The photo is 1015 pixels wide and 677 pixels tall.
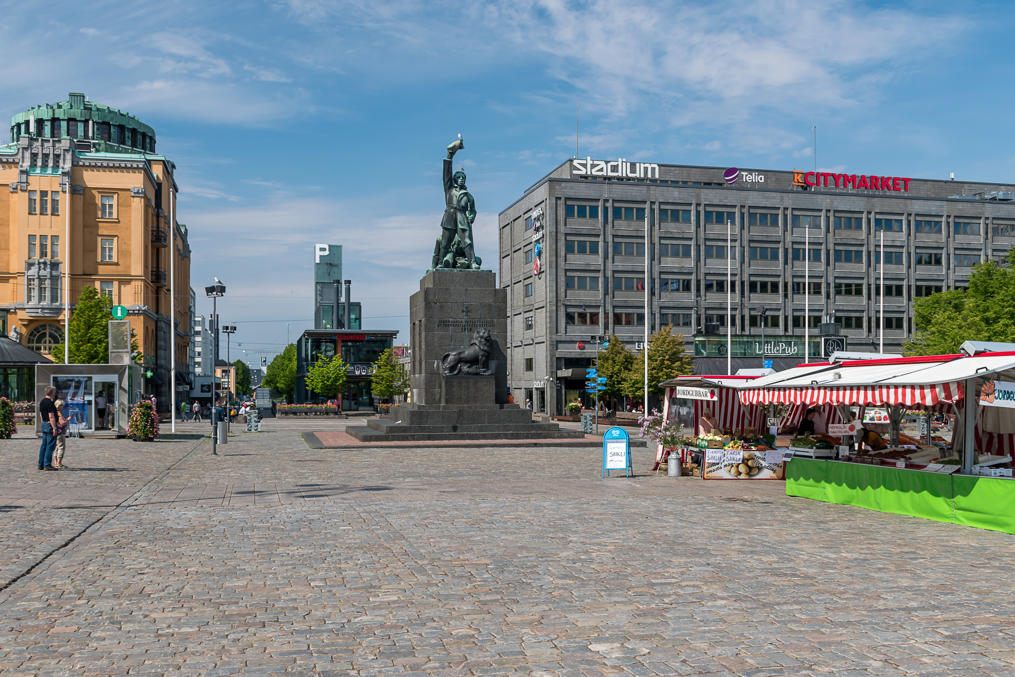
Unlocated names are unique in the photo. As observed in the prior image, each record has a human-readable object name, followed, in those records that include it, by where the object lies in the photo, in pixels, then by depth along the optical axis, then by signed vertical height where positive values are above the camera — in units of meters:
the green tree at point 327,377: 91.75 -0.84
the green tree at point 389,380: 84.41 -1.04
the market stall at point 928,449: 13.80 -1.44
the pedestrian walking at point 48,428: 21.36 -1.37
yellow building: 71.19 +10.52
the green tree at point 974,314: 52.28 +3.28
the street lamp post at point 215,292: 41.06 +3.39
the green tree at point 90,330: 61.25 +2.58
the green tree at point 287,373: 143.88 -0.68
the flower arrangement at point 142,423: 34.38 -2.03
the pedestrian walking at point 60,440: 21.77 -1.70
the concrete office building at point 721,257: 82.00 +10.27
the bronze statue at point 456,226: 37.69 +5.88
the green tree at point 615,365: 66.81 +0.25
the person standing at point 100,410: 35.00 -1.56
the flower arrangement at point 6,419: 34.22 -1.86
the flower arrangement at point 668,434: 22.66 -1.61
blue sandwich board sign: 21.33 -1.92
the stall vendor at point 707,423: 22.89 -1.35
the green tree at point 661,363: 64.81 +0.38
